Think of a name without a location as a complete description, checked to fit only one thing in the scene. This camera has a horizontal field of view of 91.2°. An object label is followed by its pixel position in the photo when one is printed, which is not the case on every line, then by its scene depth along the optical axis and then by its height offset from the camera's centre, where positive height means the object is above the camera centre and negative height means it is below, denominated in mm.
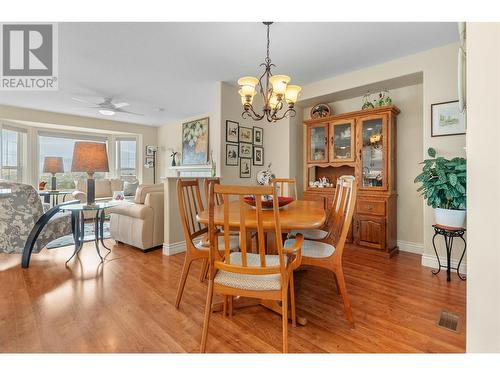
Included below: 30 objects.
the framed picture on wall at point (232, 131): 3703 +835
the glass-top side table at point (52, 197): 4674 -254
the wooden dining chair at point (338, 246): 1637 -464
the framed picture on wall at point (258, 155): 4141 +515
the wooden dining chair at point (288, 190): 3961 -76
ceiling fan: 4004 +1313
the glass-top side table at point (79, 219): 2775 -433
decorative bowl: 1947 -138
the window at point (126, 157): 6715 +776
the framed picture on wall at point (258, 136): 4129 +844
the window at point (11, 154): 4941 +646
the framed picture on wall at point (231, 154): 3721 +484
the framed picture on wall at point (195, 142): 5780 +1062
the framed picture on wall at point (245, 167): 3957 +294
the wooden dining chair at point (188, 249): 1814 -478
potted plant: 2230 -24
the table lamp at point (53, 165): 4996 +404
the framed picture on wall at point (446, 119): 2553 +707
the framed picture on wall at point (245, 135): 3892 +821
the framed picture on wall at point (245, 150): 3921 +571
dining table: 1488 -226
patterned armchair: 2535 -394
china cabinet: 3125 +336
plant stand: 2332 -475
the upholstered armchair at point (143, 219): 3113 -444
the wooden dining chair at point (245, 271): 1231 -469
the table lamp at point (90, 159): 2715 +290
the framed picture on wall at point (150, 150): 6848 +986
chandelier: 2125 +850
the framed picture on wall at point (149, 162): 6829 +644
